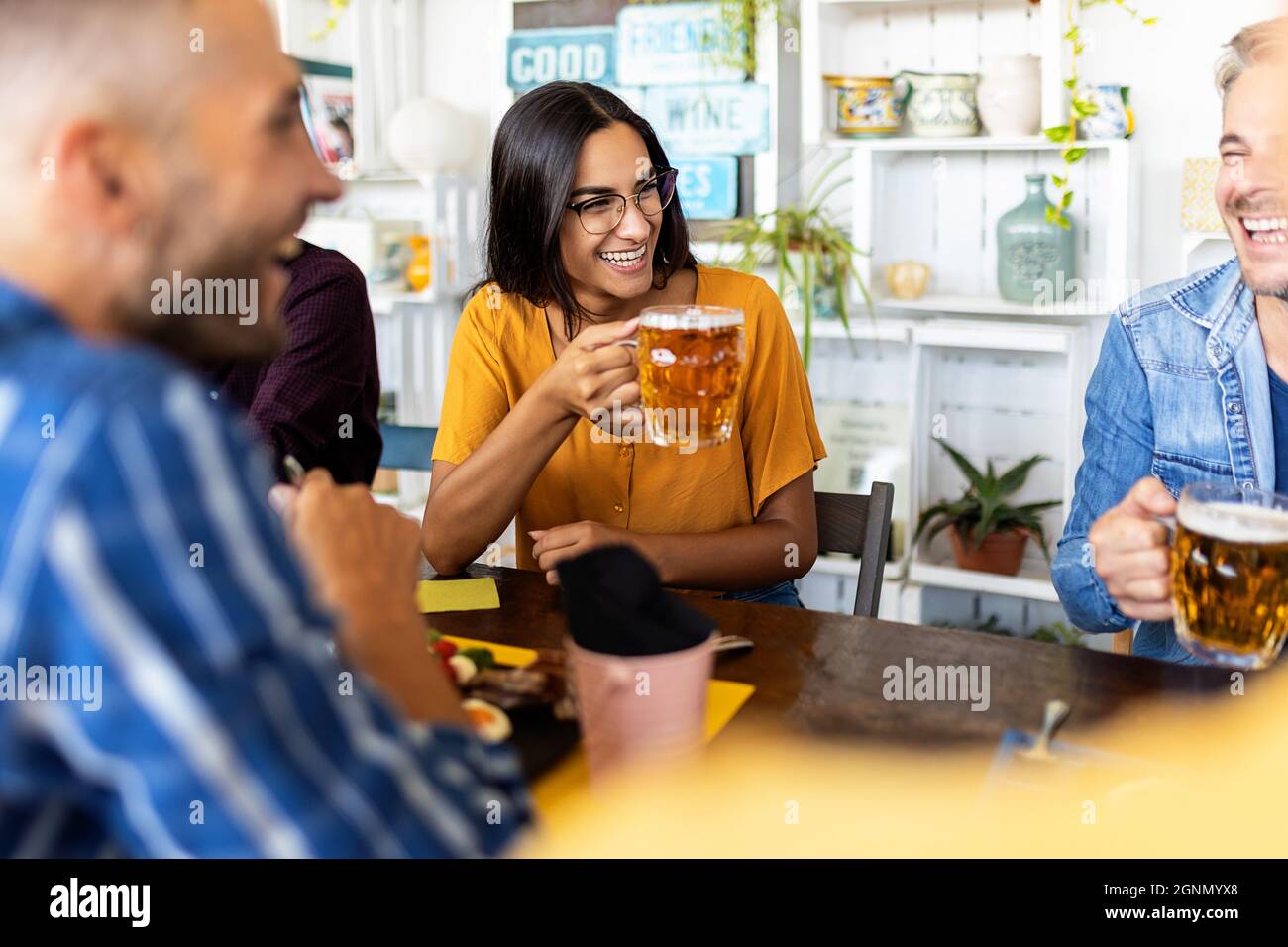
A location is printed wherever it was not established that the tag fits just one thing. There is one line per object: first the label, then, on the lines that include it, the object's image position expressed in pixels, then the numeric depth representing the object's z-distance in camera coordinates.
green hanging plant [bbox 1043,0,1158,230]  3.23
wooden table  1.31
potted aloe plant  3.61
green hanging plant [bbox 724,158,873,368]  3.61
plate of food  1.21
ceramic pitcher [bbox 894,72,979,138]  3.42
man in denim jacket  1.76
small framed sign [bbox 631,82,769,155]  3.77
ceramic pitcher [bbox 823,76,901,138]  3.47
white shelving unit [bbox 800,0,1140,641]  3.49
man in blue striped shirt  0.67
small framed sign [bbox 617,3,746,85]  3.75
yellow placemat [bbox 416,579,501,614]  1.74
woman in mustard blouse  2.02
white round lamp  4.09
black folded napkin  1.08
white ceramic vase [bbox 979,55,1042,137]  3.32
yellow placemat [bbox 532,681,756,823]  1.14
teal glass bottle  3.41
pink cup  1.09
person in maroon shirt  2.40
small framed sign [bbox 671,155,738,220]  3.83
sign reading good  3.95
